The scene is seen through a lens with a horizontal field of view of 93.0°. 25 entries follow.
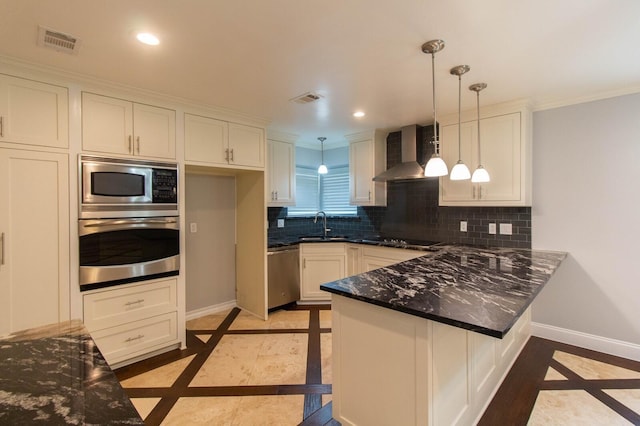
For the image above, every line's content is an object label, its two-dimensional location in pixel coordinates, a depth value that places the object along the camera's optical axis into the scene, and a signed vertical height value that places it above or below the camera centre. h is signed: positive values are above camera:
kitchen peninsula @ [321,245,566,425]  1.43 -0.67
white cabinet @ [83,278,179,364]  2.48 -0.91
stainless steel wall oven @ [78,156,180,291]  2.42 -0.08
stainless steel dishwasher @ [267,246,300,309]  3.86 -0.82
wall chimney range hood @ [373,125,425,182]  3.60 +0.64
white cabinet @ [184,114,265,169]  2.99 +0.74
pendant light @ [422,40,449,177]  2.01 +0.34
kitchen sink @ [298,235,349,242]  4.14 -0.36
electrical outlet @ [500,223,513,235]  3.27 -0.18
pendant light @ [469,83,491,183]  2.51 +0.32
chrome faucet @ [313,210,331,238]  4.82 -0.14
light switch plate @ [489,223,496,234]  3.36 -0.18
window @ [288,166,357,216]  4.89 +0.33
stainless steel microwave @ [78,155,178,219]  2.41 +0.21
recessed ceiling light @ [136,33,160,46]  1.82 +1.07
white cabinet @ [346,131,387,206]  4.17 +0.64
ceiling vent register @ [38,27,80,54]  1.79 +1.06
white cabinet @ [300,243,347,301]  4.15 -0.72
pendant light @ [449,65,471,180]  2.25 +0.34
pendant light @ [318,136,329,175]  4.70 +0.69
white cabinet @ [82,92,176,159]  2.43 +0.73
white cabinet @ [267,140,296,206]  4.09 +0.53
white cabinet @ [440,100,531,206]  2.97 +0.60
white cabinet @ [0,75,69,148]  2.09 +0.72
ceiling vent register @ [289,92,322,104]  2.80 +1.09
